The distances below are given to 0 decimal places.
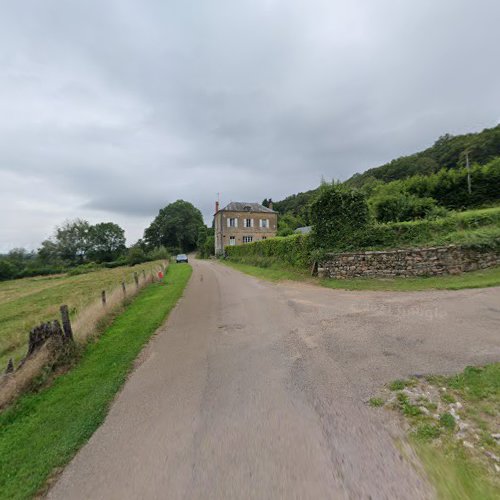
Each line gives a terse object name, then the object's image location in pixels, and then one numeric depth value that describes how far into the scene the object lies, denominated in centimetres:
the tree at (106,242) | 8081
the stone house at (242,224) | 4719
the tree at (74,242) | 7825
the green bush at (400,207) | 1683
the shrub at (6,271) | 6222
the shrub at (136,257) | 5866
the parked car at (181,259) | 4467
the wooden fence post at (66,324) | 553
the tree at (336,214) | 1410
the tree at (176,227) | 8431
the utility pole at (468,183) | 2244
